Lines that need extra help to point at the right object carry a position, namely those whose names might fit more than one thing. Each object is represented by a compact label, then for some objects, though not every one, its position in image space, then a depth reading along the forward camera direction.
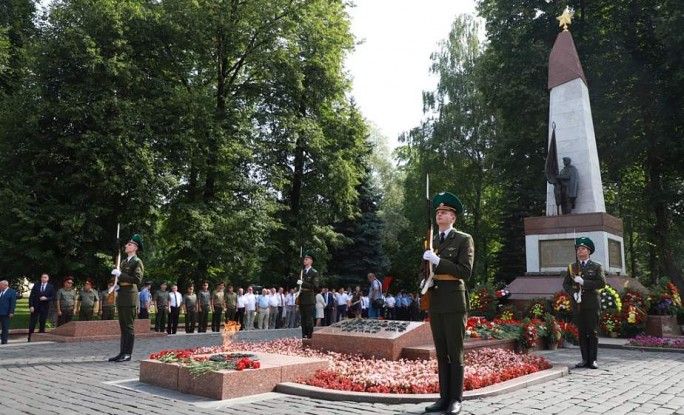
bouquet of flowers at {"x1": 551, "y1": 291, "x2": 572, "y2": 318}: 15.07
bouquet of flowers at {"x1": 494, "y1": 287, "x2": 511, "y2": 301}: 16.84
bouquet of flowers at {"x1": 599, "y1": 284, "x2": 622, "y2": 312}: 15.21
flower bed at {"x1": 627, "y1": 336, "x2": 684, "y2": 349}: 13.08
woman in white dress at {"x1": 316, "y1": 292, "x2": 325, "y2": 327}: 23.80
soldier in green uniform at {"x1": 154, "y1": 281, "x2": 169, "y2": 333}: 19.64
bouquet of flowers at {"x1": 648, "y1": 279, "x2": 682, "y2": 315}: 16.11
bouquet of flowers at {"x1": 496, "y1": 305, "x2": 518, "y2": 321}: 15.99
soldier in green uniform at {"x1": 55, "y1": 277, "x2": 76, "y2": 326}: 17.84
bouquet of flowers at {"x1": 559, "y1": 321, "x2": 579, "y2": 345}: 13.93
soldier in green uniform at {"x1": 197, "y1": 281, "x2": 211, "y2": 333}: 20.81
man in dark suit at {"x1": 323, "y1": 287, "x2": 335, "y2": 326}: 25.53
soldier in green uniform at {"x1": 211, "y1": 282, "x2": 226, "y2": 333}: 21.16
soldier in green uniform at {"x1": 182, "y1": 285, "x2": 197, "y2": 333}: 20.32
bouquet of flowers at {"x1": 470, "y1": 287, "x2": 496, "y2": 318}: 16.62
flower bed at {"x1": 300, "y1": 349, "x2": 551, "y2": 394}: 7.25
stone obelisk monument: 17.75
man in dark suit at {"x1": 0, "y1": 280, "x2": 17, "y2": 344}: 15.21
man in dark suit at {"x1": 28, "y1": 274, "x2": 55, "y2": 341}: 16.64
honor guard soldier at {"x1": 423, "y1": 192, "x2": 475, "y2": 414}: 6.22
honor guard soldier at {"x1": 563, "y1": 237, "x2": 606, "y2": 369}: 9.96
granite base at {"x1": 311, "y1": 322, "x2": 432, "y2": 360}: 9.46
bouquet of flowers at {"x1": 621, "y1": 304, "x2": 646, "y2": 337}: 15.23
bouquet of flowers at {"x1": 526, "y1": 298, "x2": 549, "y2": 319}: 15.27
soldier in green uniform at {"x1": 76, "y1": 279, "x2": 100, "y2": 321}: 17.91
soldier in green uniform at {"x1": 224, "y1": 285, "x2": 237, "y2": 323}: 21.98
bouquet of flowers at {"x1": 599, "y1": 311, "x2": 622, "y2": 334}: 15.38
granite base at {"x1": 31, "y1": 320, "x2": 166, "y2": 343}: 14.61
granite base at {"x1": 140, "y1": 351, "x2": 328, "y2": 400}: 6.95
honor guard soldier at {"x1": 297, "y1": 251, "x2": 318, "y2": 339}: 12.96
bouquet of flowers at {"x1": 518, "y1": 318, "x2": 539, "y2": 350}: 11.81
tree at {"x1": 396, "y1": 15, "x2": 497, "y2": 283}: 39.22
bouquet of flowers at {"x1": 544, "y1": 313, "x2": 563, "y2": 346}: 12.88
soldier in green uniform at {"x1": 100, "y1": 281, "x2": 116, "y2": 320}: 18.20
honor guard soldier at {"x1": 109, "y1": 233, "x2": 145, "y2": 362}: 10.72
